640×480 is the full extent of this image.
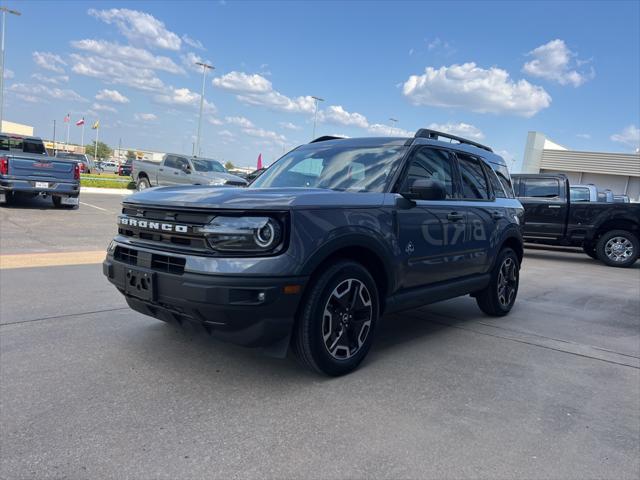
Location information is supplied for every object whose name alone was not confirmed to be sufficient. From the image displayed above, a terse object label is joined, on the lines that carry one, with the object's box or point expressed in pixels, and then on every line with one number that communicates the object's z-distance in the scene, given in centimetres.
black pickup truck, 1190
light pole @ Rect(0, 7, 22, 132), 2799
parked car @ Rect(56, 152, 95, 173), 3612
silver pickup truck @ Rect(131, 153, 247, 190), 1853
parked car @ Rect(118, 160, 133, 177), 4675
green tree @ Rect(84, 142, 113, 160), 11406
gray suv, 319
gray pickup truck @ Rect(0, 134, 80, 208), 1251
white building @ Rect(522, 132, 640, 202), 3434
